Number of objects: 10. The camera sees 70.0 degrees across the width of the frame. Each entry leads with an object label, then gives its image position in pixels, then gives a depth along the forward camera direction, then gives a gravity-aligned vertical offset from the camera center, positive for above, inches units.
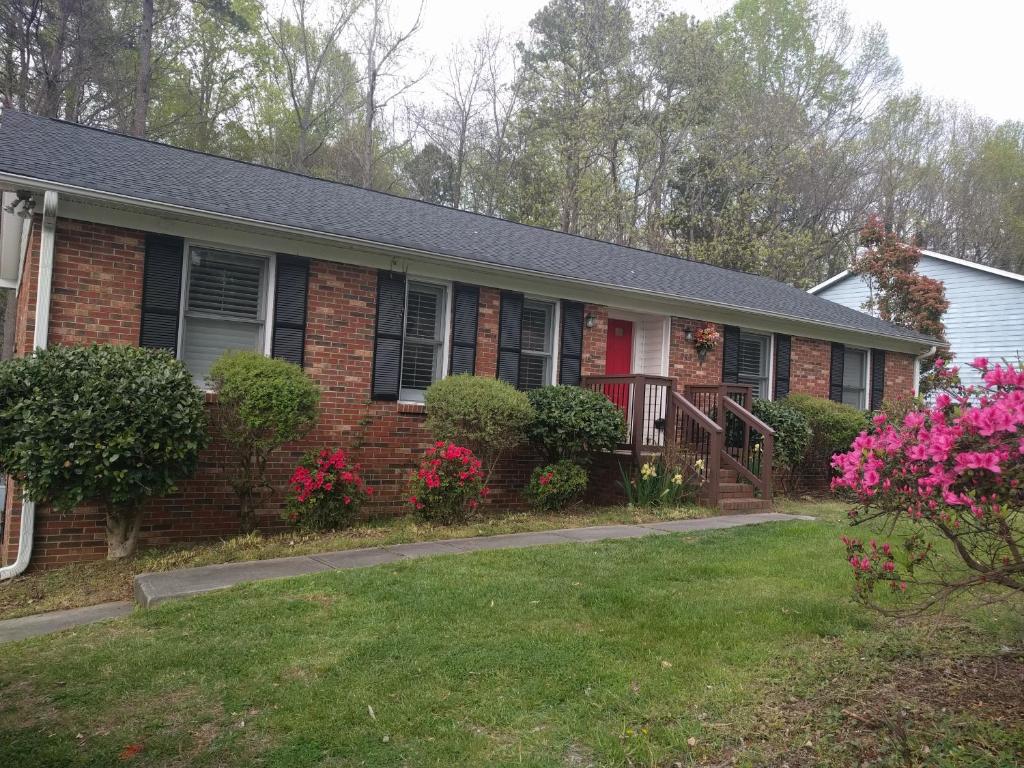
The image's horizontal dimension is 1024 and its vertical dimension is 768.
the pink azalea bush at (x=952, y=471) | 97.4 -5.5
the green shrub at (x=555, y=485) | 342.3 -33.5
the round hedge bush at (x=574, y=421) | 341.7 -3.2
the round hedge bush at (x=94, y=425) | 221.6 -11.7
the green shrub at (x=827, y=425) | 457.4 +2.8
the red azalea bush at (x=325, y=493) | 276.7 -35.9
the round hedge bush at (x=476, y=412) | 313.3 -1.4
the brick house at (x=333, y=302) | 267.6 +48.0
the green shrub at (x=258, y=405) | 261.4 -2.9
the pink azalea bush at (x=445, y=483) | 293.9 -30.5
